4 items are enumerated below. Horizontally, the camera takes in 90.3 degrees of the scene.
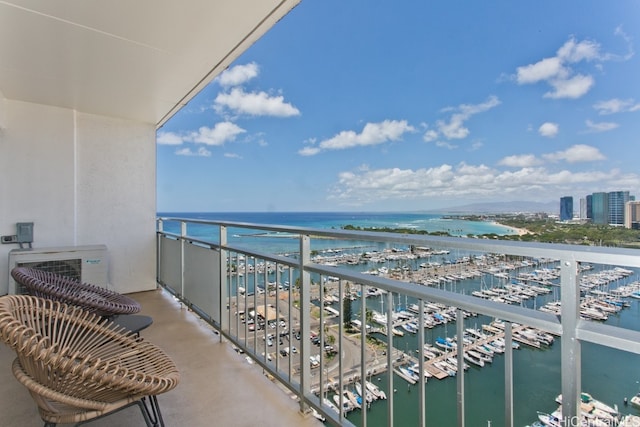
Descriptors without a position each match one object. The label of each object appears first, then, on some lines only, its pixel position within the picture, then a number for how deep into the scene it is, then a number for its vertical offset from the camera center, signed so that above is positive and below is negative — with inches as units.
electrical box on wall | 148.3 -9.3
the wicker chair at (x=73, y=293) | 70.3 -20.3
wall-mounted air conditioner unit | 134.1 -21.9
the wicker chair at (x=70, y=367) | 43.7 -24.2
